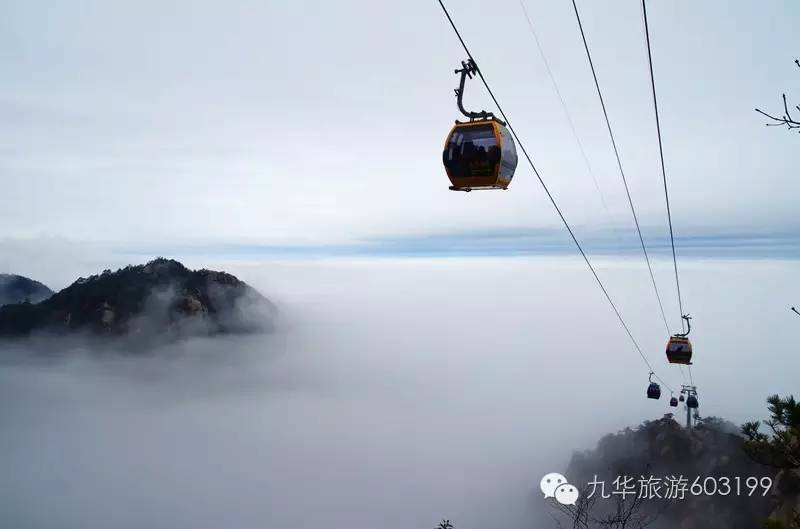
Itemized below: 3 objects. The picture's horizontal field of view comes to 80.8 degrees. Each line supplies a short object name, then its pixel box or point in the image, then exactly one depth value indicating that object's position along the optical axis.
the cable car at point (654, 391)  28.79
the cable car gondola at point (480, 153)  9.28
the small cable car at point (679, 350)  23.91
